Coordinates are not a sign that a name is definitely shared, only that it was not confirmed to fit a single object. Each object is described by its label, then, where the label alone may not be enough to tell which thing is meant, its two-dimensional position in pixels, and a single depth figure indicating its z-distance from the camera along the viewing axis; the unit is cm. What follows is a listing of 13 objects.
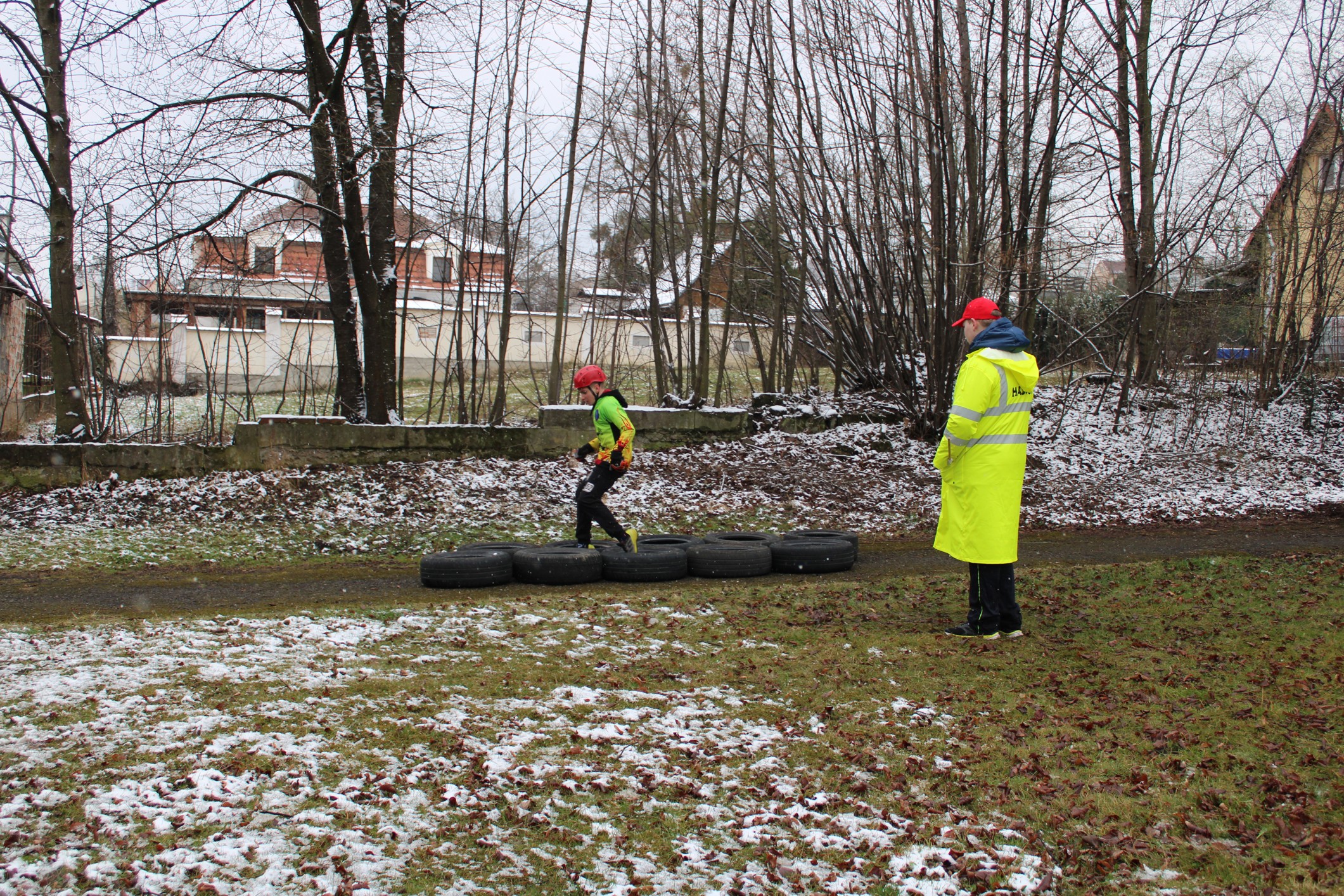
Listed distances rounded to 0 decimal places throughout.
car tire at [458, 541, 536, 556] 867
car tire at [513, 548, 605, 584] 787
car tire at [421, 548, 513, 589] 768
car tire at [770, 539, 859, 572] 847
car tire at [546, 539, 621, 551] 841
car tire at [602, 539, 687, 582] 806
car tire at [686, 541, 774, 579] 822
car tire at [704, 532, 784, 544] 895
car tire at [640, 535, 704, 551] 897
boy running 808
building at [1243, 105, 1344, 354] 1524
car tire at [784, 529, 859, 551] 910
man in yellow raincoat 580
